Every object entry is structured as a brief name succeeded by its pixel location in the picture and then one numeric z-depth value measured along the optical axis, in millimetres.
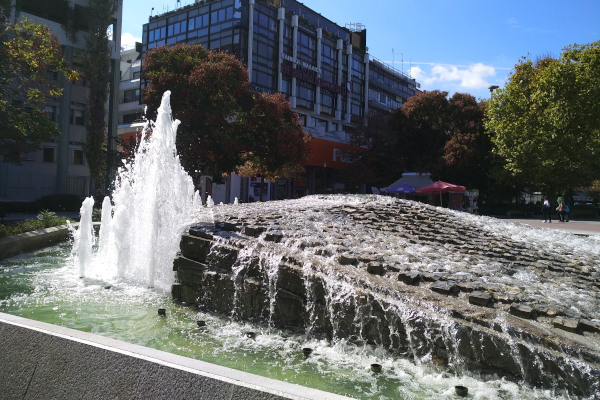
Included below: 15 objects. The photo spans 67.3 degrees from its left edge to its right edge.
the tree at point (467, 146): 30312
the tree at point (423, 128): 33000
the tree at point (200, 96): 17750
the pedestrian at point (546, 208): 22002
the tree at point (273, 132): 19625
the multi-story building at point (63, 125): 23438
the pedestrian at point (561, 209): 23109
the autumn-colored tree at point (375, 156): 33719
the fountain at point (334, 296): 3521
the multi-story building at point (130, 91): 41600
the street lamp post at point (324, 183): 36419
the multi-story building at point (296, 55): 34344
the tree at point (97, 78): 23625
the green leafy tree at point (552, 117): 18344
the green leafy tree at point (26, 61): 10898
